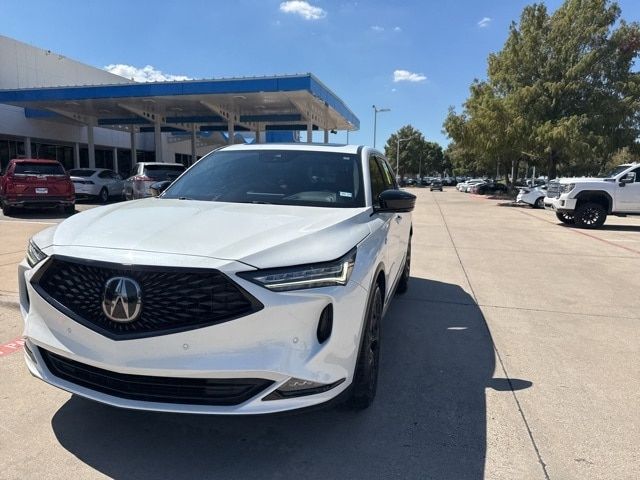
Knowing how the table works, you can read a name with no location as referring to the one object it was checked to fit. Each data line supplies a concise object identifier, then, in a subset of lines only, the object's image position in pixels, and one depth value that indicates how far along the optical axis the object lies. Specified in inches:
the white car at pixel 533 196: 1139.9
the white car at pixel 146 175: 644.1
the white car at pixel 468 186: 2325.3
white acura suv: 95.0
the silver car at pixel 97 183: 812.6
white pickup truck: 625.3
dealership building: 874.8
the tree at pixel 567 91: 1144.2
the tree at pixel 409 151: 3809.1
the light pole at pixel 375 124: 2143.7
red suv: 568.1
